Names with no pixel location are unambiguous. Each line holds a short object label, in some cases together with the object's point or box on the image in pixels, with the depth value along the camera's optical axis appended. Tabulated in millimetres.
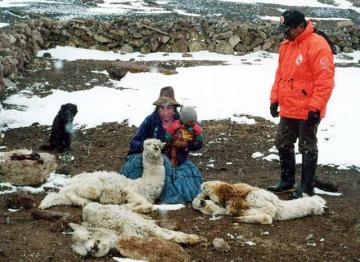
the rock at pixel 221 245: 4621
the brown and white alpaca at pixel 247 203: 5441
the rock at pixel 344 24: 20180
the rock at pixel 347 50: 18531
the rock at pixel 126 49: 17531
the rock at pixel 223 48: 17906
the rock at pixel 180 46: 17812
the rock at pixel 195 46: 17906
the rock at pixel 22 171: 6254
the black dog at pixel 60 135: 8305
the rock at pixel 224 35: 18000
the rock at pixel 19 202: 5480
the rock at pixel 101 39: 17531
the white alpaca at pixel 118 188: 5547
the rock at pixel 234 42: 17969
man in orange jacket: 5664
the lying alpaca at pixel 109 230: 4305
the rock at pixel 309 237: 4992
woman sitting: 6023
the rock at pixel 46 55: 15867
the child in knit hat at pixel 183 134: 6301
